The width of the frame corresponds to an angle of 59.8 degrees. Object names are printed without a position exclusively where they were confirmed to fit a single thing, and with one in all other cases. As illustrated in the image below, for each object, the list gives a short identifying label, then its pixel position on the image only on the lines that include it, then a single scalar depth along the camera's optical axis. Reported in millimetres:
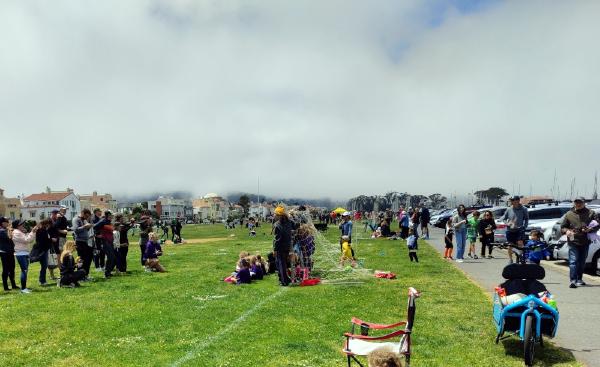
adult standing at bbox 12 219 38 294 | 14086
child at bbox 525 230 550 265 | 10866
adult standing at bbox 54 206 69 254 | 15641
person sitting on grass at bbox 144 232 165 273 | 17969
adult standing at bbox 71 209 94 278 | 15703
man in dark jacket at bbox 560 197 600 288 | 11836
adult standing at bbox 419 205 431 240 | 33278
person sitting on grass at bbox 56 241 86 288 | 14359
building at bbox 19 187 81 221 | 182250
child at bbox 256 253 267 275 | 15906
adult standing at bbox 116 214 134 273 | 18078
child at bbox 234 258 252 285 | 14562
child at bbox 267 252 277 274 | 16938
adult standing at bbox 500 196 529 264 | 14859
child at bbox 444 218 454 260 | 20203
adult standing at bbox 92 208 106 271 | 16817
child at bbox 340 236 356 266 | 17406
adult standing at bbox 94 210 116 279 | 16578
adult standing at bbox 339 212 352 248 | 22672
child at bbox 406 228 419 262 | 18625
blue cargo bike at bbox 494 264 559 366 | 6691
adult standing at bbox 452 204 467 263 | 19797
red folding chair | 5723
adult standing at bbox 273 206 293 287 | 14086
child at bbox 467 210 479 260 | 21016
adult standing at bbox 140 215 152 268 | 19567
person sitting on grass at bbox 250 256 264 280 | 15255
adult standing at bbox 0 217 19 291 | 13562
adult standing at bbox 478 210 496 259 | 20672
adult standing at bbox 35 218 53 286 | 14757
